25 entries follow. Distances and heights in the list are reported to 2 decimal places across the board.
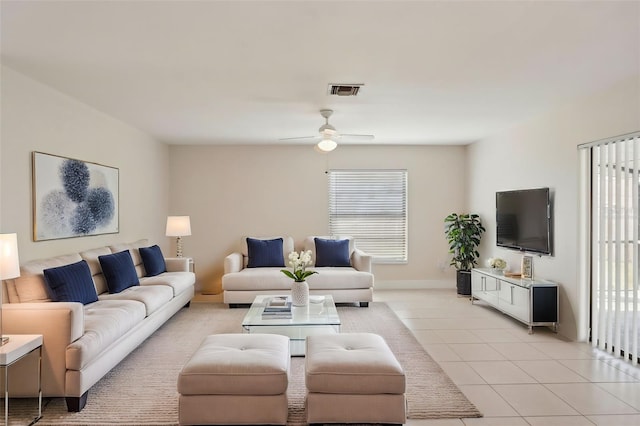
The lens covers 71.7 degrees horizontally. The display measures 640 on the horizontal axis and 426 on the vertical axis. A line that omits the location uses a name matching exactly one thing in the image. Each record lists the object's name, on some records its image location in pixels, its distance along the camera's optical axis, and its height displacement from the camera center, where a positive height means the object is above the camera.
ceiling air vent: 3.84 +1.10
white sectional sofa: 2.86 -0.83
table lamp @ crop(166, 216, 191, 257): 6.34 -0.21
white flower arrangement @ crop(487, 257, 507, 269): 5.70 -0.66
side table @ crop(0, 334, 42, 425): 2.49 -0.81
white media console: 4.68 -0.96
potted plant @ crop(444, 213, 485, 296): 6.81 -0.46
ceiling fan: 4.69 +0.82
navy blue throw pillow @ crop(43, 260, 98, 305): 3.40 -0.57
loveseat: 5.84 -0.93
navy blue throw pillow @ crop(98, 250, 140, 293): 4.38 -0.60
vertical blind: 3.78 -0.30
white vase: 4.38 -0.81
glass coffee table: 3.83 -0.95
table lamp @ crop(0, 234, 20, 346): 2.80 -0.29
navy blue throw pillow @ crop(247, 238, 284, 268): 6.43 -0.61
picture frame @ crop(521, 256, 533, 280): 5.04 -0.64
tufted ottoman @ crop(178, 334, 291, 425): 2.55 -1.04
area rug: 2.83 -1.30
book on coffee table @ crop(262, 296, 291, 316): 4.17 -0.93
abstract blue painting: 3.83 +0.14
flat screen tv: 4.89 -0.10
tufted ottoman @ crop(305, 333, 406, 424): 2.57 -1.05
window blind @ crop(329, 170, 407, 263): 7.52 -0.01
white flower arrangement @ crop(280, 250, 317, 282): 4.40 -0.55
